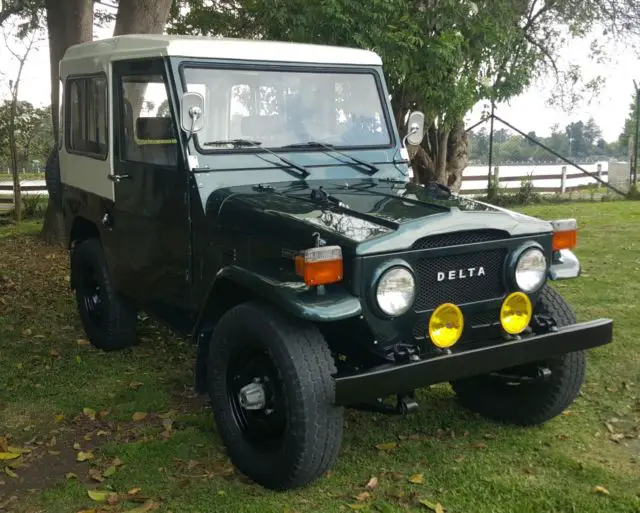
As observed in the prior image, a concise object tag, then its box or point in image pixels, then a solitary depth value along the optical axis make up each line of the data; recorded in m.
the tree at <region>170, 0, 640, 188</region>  8.73
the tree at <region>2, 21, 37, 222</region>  13.91
